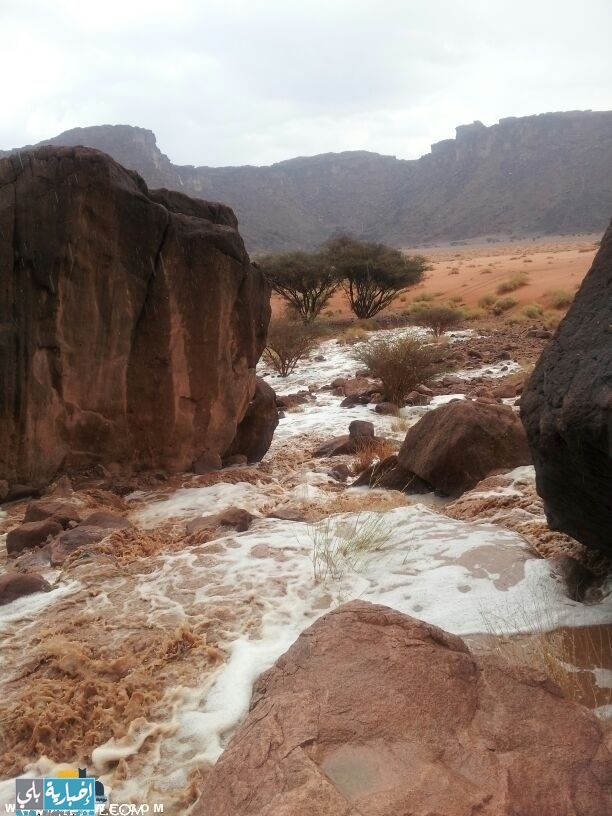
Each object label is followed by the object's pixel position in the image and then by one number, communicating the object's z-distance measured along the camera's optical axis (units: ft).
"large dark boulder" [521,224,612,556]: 7.77
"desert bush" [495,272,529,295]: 84.53
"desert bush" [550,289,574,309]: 68.74
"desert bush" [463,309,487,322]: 71.17
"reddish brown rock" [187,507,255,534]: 16.05
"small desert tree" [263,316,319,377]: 48.16
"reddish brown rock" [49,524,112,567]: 14.66
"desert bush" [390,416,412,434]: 29.43
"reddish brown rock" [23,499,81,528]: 16.49
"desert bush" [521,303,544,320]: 65.70
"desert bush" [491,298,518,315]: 74.02
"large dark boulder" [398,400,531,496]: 19.56
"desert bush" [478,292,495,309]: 78.61
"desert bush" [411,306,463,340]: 60.80
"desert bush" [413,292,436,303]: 91.38
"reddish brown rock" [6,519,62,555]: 15.38
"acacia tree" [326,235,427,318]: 77.15
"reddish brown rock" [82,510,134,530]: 16.37
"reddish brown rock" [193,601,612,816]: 5.54
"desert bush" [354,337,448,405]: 35.65
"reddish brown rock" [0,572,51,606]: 12.41
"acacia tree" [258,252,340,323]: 75.00
